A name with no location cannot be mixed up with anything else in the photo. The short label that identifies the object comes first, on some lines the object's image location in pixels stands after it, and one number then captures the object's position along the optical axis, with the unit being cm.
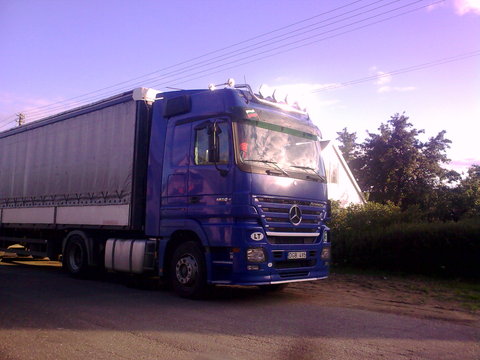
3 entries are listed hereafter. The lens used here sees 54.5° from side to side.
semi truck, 779
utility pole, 4066
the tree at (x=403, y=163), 3095
